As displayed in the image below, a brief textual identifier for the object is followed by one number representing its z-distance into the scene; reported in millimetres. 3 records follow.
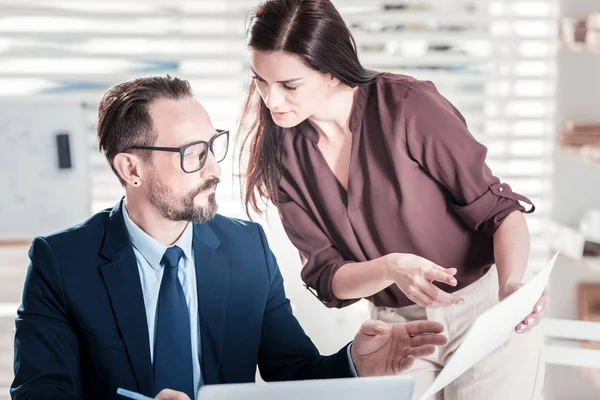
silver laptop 1646
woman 2039
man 1968
